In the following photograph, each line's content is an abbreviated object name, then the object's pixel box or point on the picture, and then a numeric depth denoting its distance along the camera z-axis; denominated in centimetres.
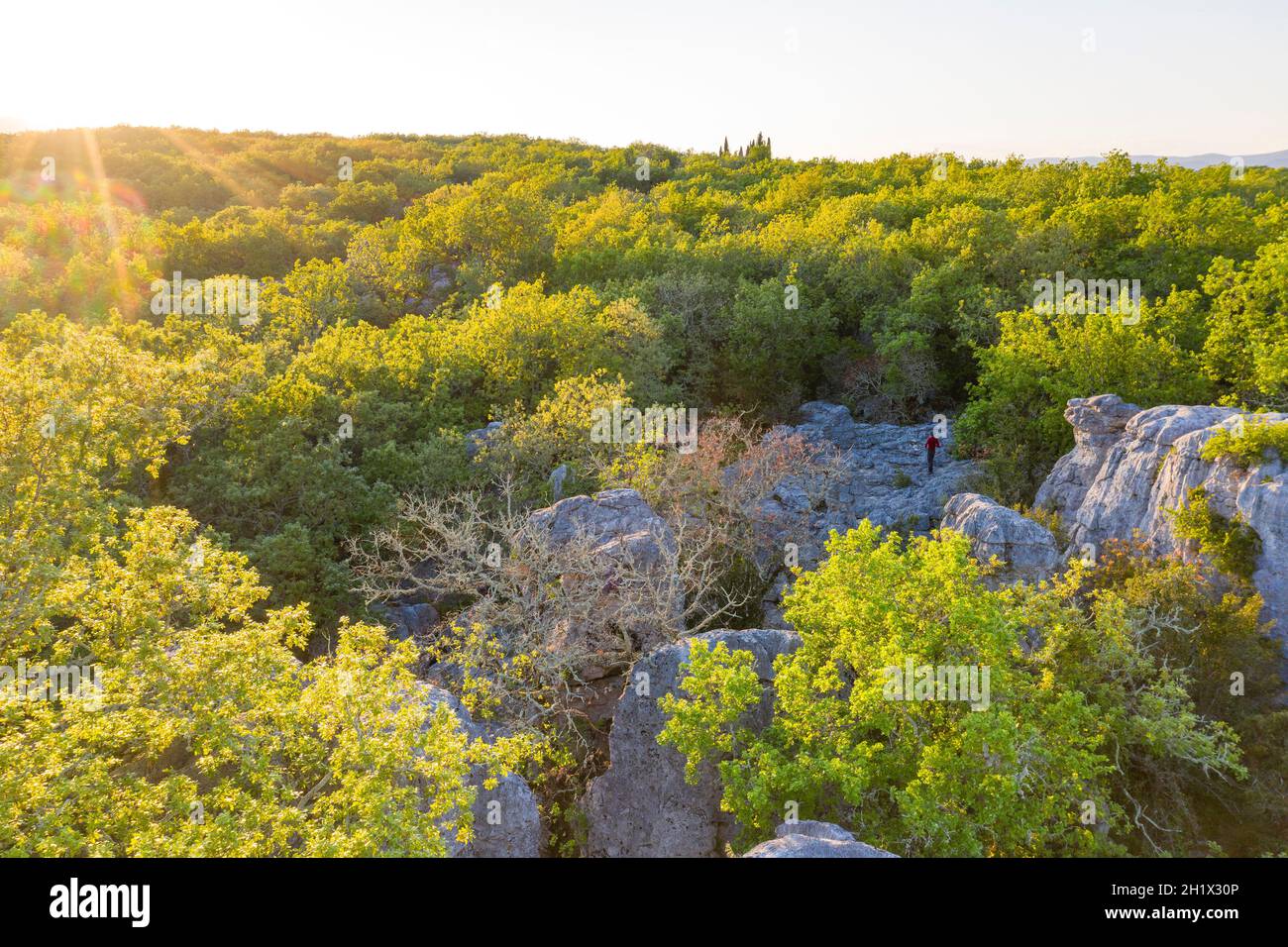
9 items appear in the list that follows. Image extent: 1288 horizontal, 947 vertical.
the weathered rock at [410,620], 2339
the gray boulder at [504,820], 1460
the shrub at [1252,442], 1980
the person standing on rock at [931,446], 2975
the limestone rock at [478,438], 2833
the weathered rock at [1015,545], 2064
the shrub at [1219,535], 1941
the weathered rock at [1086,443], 2506
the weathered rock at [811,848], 937
